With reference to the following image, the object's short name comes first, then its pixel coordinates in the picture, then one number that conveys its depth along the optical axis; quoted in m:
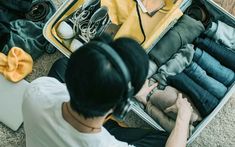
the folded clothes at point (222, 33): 2.51
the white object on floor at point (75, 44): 2.52
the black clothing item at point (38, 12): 2.67
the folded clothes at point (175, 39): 2.48
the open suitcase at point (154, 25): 2.42
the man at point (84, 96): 1.47
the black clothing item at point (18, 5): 2.61
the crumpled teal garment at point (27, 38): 2.61
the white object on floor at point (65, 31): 2.54
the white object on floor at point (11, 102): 2.51
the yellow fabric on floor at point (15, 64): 2.54
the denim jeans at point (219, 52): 2.46
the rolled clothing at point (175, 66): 2.45
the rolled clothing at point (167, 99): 2.37
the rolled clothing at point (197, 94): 2.36
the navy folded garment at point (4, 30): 2.56
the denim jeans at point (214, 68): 2.44
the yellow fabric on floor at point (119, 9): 2.55
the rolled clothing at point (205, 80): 2.40
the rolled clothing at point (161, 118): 2.36
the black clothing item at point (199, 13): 2.58
